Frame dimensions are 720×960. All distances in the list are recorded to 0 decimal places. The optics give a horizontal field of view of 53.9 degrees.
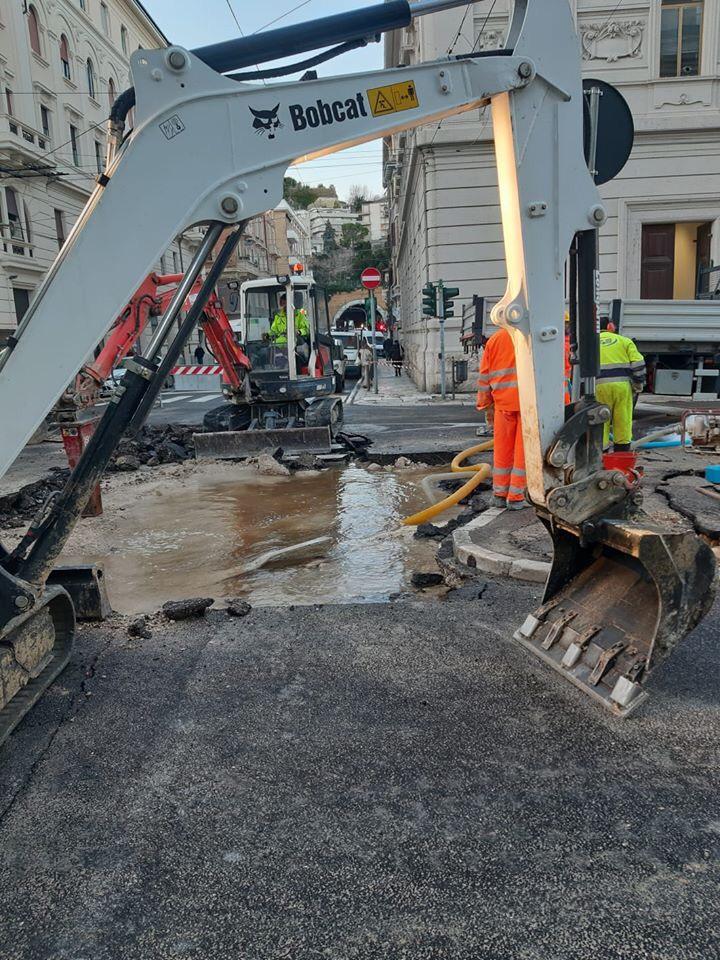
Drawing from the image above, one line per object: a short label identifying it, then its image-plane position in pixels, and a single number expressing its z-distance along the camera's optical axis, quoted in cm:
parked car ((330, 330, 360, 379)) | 3281
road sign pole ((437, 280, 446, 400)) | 1730
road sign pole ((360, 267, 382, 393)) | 2155
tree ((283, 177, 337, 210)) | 10674
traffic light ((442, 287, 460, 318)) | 1723
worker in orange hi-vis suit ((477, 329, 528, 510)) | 658
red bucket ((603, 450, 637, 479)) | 620
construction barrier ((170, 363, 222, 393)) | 2756
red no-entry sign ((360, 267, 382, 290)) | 2153
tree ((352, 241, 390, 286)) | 6925
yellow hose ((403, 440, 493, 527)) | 692
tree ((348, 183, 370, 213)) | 10842
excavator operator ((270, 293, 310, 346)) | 1316
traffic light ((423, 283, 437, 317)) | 1781
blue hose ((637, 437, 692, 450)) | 962
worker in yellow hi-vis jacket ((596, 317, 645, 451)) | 723
